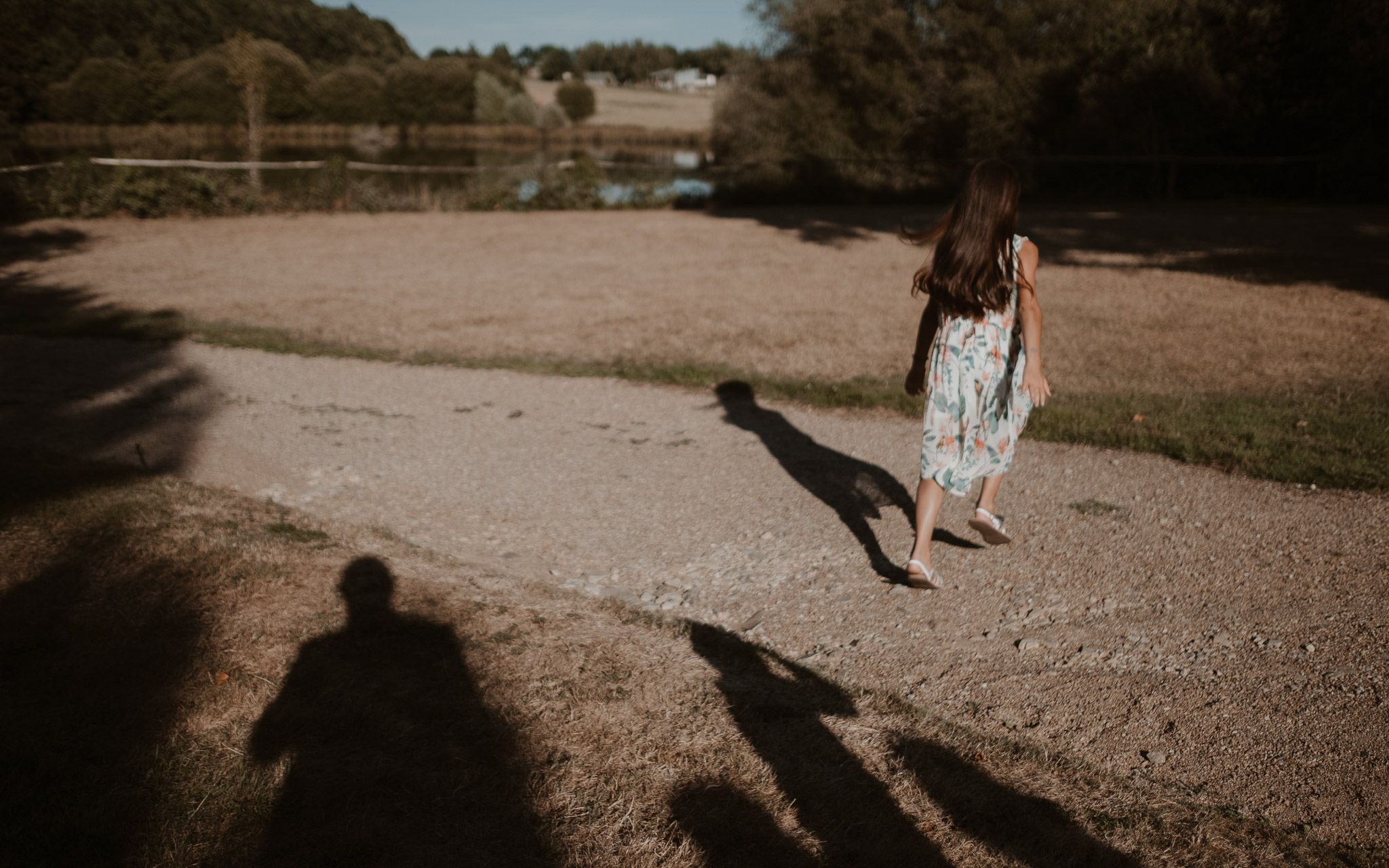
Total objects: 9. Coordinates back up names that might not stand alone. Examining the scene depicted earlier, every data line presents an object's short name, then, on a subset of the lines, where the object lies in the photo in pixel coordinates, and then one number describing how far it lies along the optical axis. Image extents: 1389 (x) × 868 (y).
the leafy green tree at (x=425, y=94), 74.00
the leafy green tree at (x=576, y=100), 80.38
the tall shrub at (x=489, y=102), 72.44
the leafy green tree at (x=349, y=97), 69.50
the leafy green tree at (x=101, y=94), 54.06
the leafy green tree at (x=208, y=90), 61.72
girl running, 3.87
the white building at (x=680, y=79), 145.75
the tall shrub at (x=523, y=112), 70.69
